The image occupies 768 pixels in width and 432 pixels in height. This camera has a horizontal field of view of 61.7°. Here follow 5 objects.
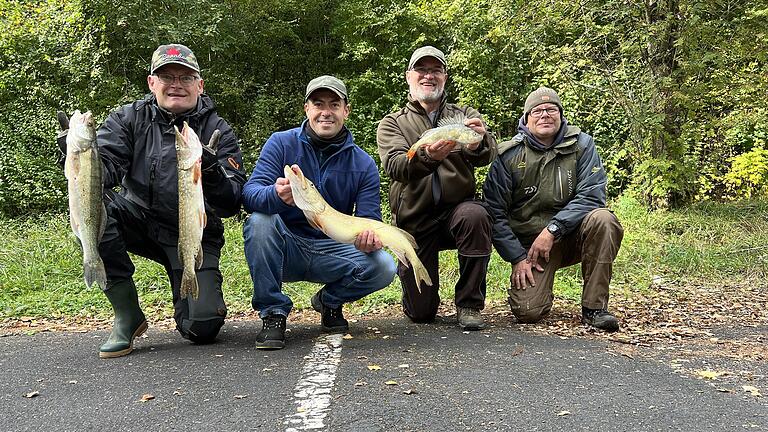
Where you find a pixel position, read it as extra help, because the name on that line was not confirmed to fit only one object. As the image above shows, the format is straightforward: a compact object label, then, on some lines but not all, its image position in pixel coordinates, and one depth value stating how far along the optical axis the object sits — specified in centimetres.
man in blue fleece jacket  428
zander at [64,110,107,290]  358
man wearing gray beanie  508
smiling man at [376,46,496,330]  484
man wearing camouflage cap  427
